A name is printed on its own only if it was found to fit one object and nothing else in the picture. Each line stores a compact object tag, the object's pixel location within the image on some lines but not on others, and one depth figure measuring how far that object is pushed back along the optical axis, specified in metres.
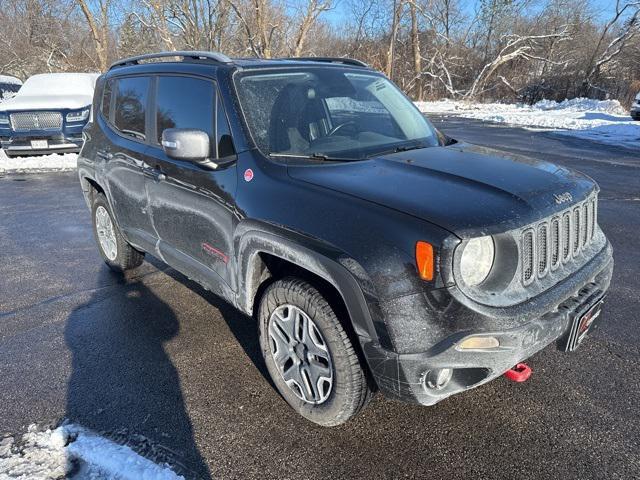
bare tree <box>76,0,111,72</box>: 24.36
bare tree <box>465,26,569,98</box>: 35.84
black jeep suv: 2.12
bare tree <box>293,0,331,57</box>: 26.83
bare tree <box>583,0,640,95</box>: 30.44
